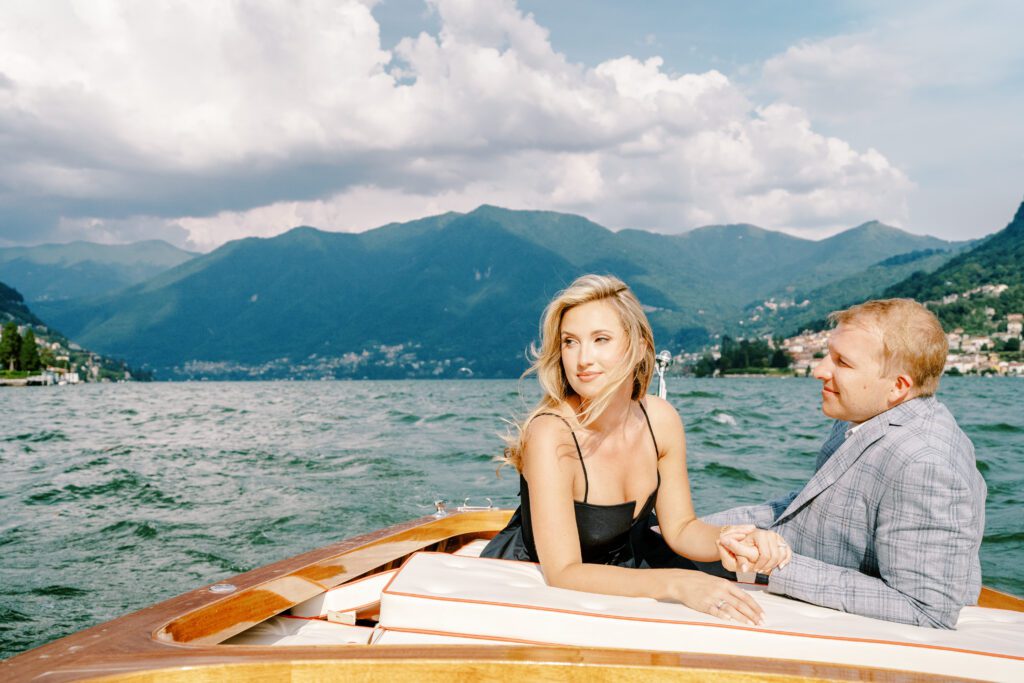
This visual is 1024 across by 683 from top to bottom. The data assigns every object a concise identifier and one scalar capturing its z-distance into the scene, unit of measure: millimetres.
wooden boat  1983
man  2410
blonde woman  2633
